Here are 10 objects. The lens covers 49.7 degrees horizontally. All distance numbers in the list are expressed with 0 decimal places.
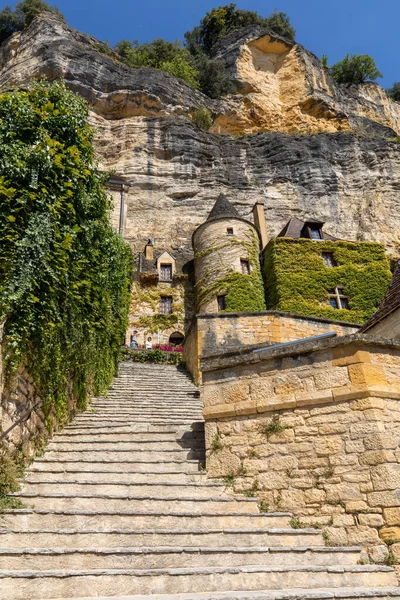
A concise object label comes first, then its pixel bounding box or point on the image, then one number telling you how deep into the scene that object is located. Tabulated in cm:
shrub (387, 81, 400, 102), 4653
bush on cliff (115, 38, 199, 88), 3384
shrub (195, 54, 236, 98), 3366
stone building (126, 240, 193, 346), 2242
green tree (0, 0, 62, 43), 3319
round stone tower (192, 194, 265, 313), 2050
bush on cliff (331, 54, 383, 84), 4178
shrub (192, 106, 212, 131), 3019
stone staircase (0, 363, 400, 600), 339
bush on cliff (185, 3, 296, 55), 4071
